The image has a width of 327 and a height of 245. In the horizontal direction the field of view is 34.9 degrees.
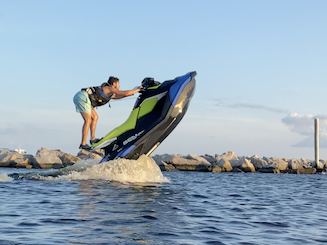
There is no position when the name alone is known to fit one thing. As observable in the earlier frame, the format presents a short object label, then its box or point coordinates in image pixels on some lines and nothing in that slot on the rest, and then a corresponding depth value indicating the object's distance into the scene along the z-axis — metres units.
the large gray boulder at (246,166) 44.03
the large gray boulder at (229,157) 44.95
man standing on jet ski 13.41
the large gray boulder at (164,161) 42.23
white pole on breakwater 50.01
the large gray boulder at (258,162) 46.19
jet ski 13.16
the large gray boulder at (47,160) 40.66
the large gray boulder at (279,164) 46.63
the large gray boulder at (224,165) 43.22
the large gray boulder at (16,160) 41.25
